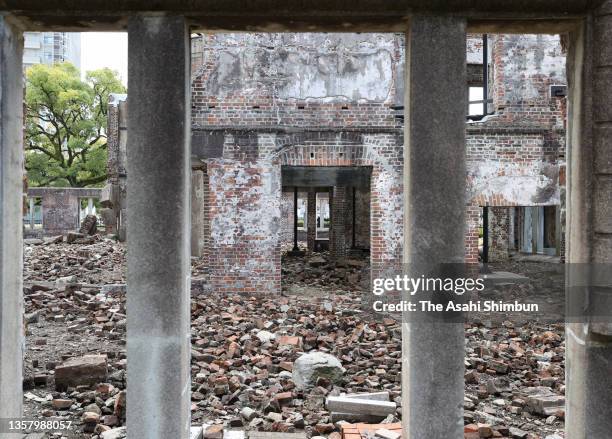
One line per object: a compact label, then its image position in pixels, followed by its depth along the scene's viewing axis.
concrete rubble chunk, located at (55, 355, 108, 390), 5.21
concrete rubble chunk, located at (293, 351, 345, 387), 5.51
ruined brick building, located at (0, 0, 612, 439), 2.92
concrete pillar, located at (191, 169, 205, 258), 15.94
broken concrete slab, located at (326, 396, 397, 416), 4.61
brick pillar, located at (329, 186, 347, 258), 16.46
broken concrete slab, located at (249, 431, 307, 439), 4.16
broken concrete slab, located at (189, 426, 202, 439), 3.86
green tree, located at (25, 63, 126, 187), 30.05
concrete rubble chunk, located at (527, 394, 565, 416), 4.88
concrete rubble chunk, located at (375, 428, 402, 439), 3.90
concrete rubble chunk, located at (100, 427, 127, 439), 4.09
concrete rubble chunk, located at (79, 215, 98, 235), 22.97
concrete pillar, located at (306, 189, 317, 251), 20.27
